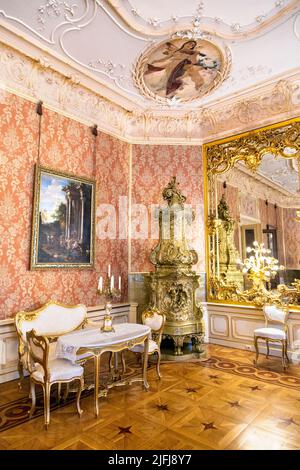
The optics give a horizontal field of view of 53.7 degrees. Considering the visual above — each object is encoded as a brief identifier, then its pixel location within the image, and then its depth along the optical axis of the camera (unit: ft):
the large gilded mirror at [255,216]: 17.39
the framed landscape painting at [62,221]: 15.28
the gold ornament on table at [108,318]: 11.94
